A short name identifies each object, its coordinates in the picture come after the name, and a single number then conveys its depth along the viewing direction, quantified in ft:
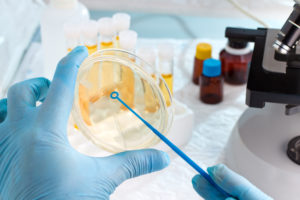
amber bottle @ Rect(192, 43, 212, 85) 3.74
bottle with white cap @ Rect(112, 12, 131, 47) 3.29
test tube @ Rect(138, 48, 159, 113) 2.61
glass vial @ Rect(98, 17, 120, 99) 2.67
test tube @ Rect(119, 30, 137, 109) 2.78
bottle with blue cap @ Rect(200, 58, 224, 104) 3.41
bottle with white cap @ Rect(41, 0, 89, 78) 3.46
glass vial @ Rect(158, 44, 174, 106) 3.31
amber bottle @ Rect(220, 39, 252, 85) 3.72
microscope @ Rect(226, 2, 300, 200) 2.33
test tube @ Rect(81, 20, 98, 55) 3.06
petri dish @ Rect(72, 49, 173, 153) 2.41
